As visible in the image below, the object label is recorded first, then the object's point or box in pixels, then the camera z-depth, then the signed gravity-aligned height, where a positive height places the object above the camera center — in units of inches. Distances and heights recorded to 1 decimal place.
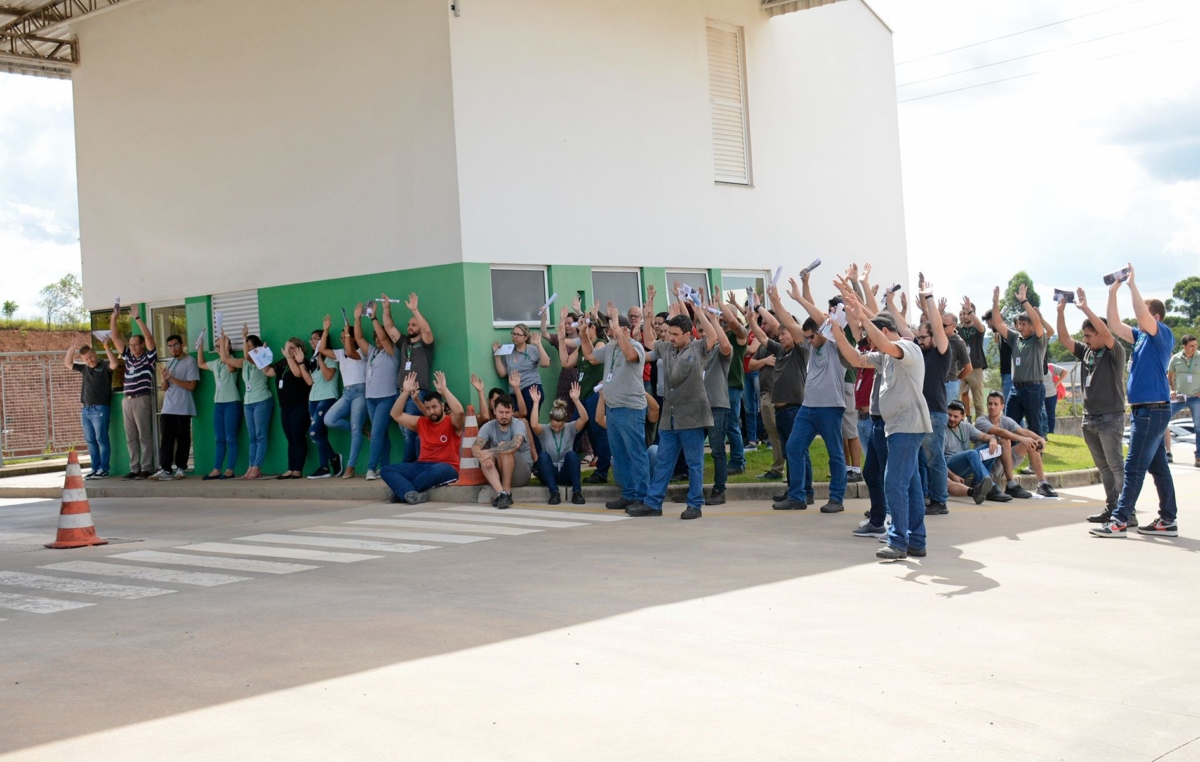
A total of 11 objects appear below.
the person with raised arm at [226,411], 688.4 +2.9
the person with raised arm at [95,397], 753.6 +17.7
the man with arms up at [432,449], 549.3 -23.1
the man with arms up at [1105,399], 396.8 -11.7
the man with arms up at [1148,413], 378.9 -17.0
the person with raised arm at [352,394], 621.0 +8.2
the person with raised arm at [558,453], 524.4 -26.7
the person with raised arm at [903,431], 352.5 -17.4
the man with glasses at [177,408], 721.3 +6.3
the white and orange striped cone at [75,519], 443.8 -38.2
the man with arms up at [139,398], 733.3 +14.4
